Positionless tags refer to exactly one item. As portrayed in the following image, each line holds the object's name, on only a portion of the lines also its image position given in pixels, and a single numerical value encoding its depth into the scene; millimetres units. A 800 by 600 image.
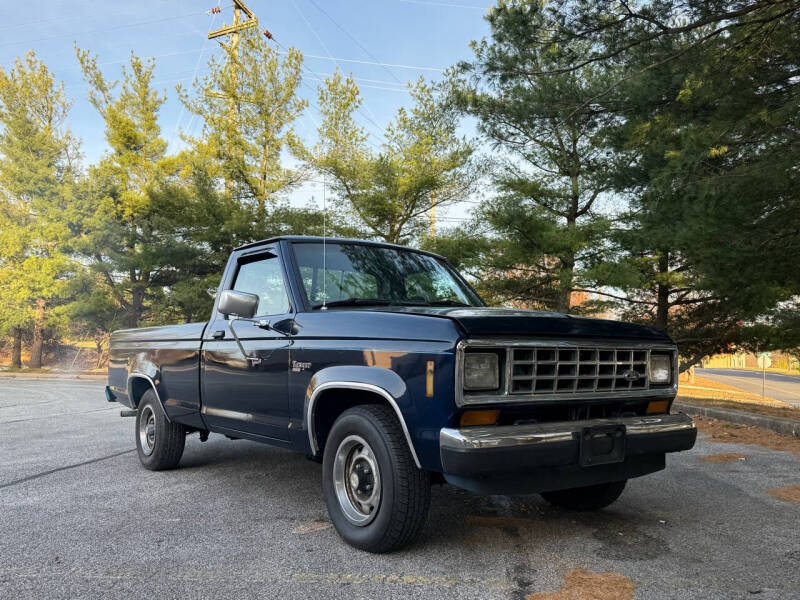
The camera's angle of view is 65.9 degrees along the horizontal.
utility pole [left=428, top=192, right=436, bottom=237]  21672
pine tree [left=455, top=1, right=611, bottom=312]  8516
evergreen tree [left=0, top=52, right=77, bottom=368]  26141
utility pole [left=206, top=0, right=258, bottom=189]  23062
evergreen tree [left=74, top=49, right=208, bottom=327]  24938
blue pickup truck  3094
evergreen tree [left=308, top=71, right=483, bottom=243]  20781
